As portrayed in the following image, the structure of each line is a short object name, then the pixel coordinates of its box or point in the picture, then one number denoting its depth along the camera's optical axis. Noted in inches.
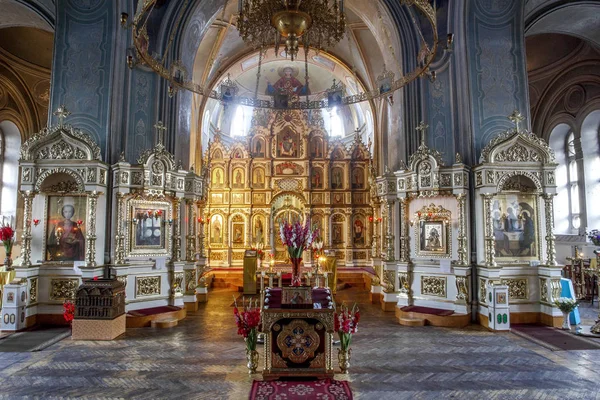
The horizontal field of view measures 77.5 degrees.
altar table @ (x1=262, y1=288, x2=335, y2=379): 205.8
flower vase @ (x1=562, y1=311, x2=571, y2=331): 323.0
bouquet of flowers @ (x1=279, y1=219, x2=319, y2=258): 240.2
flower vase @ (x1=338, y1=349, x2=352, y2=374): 223.5
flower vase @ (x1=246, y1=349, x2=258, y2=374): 222.9
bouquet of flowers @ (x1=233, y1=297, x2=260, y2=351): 219.5
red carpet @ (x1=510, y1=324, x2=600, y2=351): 275.0
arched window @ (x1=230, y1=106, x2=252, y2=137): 909.2
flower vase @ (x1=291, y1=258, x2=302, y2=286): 244.0
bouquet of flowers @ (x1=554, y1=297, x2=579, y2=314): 314.2
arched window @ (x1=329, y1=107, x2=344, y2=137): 920.9
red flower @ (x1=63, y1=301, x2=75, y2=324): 311.9
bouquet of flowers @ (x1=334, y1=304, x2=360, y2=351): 218.1
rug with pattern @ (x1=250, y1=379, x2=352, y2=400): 187.6
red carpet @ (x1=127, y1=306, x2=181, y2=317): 346.3
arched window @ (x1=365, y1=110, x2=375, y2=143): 737.0
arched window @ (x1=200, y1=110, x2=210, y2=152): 747.4
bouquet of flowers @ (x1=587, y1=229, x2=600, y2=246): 312.9
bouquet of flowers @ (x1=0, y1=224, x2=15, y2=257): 351.9
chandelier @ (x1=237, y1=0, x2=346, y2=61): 269.1
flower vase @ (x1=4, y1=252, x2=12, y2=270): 359.1
